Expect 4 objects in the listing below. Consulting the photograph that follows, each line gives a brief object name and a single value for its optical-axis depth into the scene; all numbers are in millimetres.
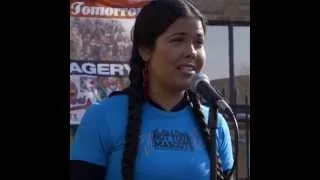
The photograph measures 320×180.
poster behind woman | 5728
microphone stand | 2198
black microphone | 2166
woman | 2263
